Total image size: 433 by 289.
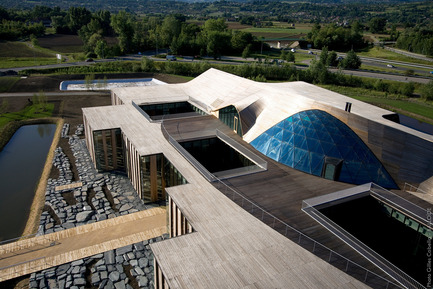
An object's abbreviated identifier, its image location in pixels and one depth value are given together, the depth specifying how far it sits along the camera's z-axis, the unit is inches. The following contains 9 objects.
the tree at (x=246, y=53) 3590.1
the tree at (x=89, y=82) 2338.8
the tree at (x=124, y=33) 3747.5
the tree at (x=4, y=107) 1834.4
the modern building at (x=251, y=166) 592.4
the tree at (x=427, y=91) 2196.7
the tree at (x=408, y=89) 2333.9
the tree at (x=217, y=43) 3660.7
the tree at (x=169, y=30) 4156.0
